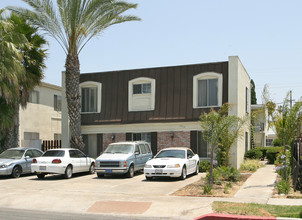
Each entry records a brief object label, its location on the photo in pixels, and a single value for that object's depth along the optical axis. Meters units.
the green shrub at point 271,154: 25.66
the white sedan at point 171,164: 16.88
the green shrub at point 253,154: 25.09
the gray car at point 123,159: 18.08
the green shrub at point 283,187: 12.89
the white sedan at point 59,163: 18.00
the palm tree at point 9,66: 21.06
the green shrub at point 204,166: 20.66
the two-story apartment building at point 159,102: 22.70
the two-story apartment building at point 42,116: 29.83
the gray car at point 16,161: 18.66
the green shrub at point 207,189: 13.25
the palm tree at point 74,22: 21.77
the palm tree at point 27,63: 23.28
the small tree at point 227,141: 18.41
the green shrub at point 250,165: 21.48
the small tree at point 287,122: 14.72
